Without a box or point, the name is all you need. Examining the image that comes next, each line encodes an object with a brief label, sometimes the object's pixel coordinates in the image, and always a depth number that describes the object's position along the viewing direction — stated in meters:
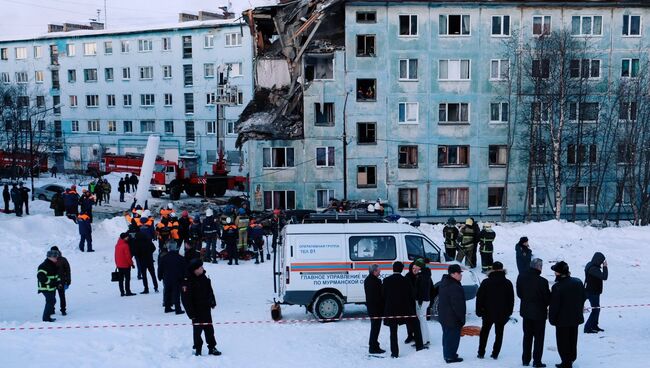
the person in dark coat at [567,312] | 9.73
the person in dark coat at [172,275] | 14.69
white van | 14.41
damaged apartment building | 39.19
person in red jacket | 16.75
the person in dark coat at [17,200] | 31.09
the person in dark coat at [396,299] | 11.02
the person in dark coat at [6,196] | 32.69
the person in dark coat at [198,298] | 10.82
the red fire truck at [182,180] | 45.34
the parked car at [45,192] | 41.16
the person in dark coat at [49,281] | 13.79
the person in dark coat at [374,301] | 11.38
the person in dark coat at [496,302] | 10.36
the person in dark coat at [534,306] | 9.94
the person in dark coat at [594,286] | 12.69
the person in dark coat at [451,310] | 10.22
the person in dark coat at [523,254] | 18.06
